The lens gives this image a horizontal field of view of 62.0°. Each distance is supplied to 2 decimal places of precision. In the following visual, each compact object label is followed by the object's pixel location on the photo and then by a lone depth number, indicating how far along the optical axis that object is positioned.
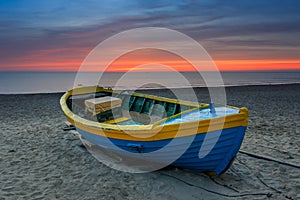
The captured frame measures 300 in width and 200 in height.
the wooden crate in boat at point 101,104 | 7.52
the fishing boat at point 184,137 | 4.38
